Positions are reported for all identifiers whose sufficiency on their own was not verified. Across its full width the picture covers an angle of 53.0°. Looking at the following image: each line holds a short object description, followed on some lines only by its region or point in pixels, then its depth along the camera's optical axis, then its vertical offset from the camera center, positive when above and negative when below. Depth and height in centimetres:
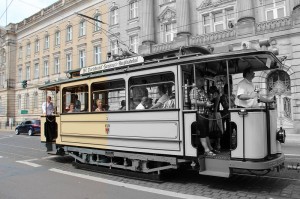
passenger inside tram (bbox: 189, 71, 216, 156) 661 -10
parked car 2814 -120
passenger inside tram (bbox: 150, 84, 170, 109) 732 +39
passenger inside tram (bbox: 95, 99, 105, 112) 867 +22
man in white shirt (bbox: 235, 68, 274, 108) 635 +35
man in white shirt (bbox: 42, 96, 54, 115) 1077 +26
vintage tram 609 -17
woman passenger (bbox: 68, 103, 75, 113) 988 +20
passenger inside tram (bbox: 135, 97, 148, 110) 765 +23
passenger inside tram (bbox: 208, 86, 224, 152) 727 -22
